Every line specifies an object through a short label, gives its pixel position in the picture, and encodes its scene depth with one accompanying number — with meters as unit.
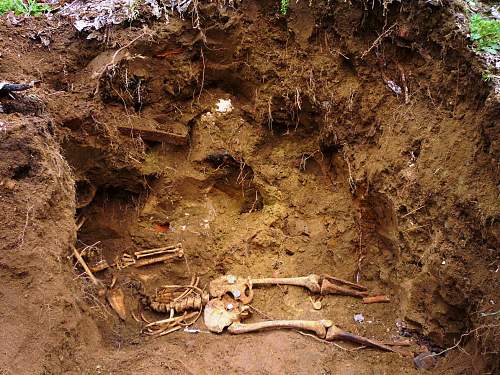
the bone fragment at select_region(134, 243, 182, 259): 4.18
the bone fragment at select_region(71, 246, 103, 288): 3.70
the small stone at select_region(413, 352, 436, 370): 3.33
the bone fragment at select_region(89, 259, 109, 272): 4.01
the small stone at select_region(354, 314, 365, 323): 3.82
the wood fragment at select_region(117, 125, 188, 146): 4.19
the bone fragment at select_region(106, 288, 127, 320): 3.85
